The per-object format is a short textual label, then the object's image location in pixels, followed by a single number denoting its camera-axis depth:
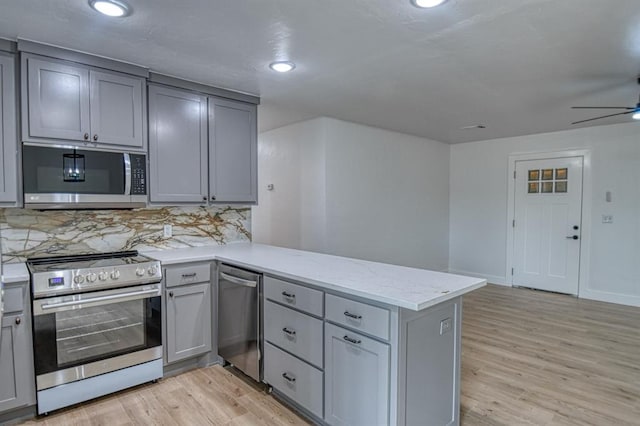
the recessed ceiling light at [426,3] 1.82
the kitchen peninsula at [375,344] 1.71
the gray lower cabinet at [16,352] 2.09
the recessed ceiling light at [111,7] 1.83
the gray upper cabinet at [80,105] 2.31
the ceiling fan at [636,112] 2.99
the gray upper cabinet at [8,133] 2.24
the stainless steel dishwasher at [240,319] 2.55
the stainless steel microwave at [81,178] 2.35
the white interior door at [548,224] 5.14
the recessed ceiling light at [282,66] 2.66
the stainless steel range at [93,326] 2.20
